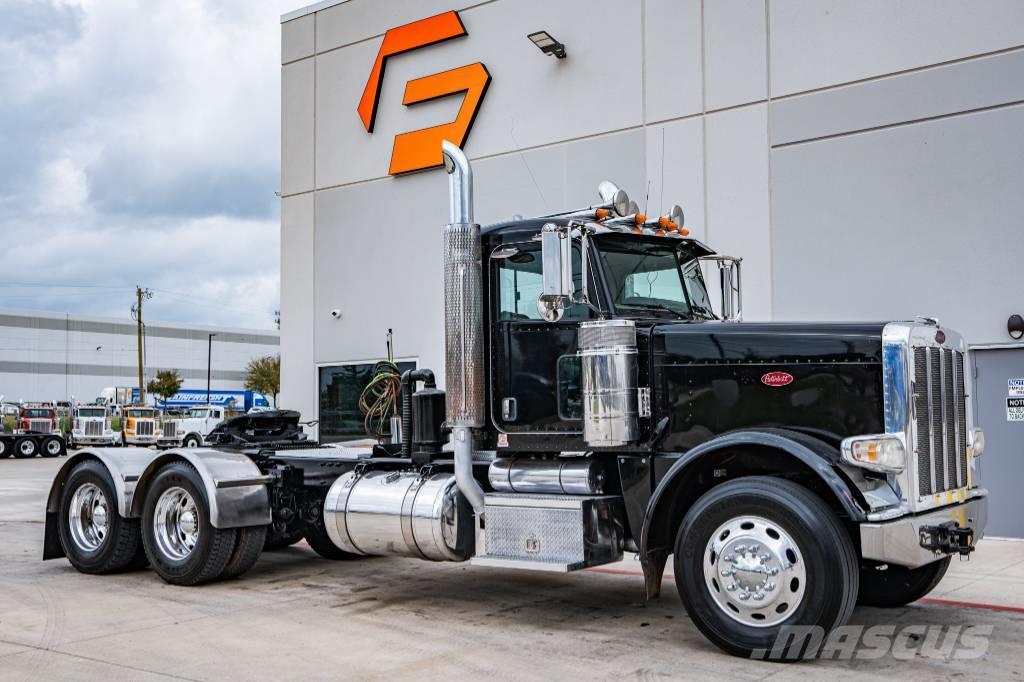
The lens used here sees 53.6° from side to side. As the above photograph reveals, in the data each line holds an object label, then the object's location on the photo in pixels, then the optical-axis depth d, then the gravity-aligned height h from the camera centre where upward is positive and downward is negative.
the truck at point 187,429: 38.38 -1.07
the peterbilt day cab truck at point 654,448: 5.62 -0.33
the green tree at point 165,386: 74.56 +1.17
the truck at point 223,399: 60.94 +0.11
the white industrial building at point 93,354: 75.19 +3.95
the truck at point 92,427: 41.00 -0.98
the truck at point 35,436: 37.62 -1.24
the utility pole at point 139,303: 63.68 +6.49
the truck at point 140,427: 38.72 -0.96
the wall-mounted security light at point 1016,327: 10.90 +0.68
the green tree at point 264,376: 78.75 +1.93
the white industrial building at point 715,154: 11.34 +3.22
